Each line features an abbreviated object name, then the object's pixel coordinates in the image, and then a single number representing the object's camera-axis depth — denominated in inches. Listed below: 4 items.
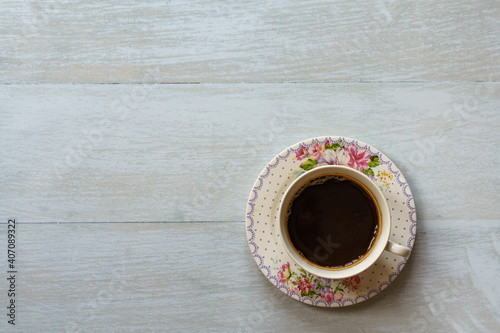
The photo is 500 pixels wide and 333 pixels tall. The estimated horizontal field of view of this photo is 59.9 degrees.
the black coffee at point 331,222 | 26.5
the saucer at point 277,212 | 26.8
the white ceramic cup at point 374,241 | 24.9
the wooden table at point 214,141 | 28.6
